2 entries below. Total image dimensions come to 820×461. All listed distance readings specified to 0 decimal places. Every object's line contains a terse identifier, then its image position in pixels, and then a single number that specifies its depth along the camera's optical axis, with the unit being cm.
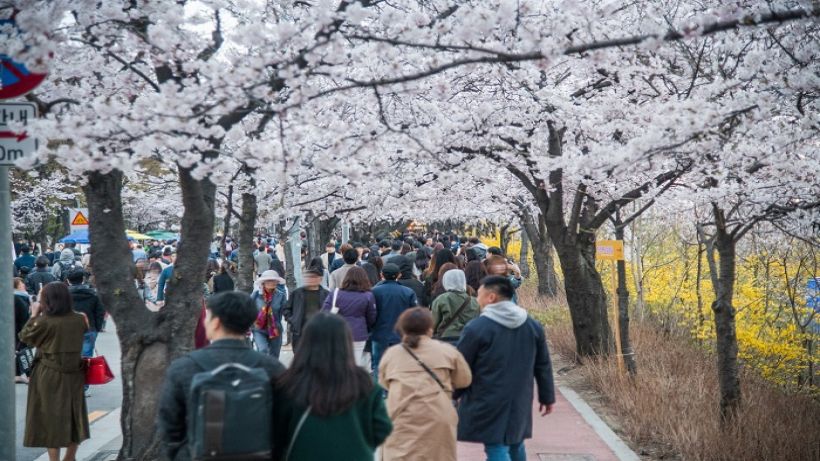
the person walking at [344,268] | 1166
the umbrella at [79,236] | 3173
